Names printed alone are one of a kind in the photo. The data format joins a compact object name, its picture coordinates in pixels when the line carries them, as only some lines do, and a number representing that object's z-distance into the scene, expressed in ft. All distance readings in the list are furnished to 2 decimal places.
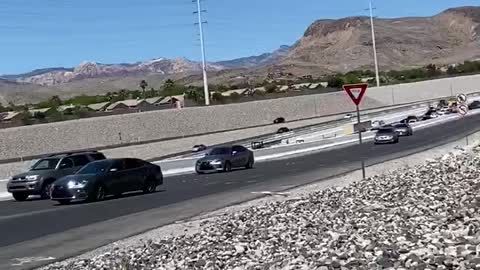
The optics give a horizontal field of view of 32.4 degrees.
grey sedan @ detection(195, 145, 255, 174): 146.94
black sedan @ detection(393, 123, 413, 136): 240.81
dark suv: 110.73
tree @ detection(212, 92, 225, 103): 412.65
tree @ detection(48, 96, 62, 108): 541.26
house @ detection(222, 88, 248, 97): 542.16
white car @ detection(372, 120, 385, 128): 305.08
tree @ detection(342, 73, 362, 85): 561.02
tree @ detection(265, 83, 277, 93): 537.40
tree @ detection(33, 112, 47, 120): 322.83
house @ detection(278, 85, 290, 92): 560.57
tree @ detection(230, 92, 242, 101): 402.89
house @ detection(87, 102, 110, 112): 494.67
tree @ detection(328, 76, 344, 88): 495.49
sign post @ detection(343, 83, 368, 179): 86.43
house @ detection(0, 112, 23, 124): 308.38
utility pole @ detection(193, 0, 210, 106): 329.19
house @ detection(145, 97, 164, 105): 525.51
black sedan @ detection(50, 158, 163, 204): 91.50
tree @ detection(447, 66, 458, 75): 581.00
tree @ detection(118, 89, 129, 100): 620.41
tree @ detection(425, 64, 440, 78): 565.21
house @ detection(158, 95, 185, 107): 492.21
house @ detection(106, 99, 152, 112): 476.30
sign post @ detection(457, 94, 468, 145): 161.38
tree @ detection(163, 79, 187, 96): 602.44
